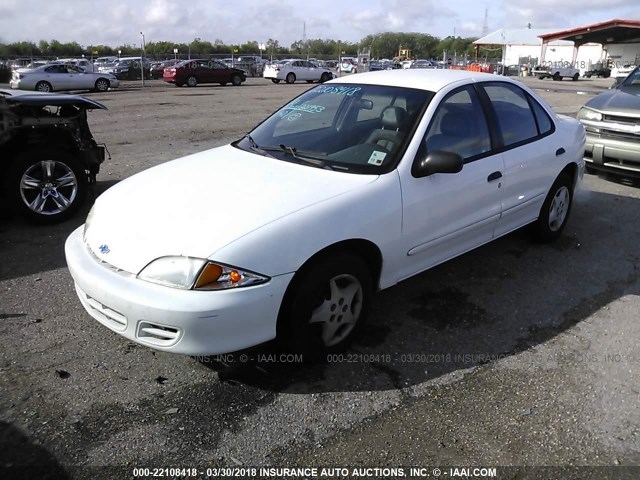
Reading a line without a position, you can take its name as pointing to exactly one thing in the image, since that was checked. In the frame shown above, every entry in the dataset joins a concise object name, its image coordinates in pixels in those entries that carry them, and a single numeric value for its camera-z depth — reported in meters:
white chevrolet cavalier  2.72
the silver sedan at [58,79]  22.25
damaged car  5.29
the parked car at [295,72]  32.69
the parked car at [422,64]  50.61
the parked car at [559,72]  44.75
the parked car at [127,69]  34.06
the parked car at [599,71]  52.00
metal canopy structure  40.94
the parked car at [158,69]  36.80
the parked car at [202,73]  28.52
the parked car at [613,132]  7.07
